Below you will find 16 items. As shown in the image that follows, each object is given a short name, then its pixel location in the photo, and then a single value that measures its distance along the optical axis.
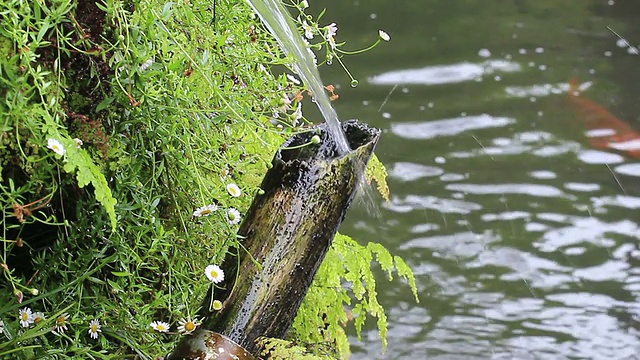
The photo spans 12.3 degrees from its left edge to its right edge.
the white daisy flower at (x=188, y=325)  2.96
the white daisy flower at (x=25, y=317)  2.92
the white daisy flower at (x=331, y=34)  3.27
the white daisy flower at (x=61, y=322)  2.94
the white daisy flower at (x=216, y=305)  2.95
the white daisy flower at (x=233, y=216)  3.07
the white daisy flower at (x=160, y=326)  2.97
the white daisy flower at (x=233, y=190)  3.02
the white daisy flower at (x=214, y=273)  2.96
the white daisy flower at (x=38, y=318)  2.93
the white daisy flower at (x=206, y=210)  3.00
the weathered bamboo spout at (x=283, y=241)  2.96
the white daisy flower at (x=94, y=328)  2.97
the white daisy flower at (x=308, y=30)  3.34
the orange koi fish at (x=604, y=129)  9.55
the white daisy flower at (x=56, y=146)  2.84
